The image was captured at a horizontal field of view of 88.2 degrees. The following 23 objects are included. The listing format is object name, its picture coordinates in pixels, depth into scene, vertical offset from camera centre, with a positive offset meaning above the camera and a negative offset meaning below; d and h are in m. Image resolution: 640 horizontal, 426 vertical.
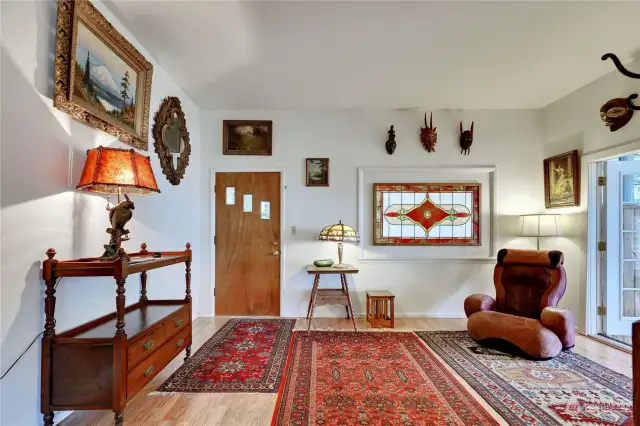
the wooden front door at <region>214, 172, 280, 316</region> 4.31 -0.30
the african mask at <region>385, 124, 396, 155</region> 4.30 +1.04
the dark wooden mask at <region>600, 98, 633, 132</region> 3.16 +1.09
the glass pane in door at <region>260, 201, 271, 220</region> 4.35 +0.14
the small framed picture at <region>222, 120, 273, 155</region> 4.38 +1.11
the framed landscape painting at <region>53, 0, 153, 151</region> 1.90 +0.97
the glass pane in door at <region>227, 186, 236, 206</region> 4.36 +0.33
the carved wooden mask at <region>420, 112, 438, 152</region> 4.29 +1.13
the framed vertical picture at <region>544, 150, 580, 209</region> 3.77 +0.53
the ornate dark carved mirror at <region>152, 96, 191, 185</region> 3.25 +0.85
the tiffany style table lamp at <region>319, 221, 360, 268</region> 3.86 -0.15
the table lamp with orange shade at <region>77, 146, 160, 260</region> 1.91 +0.25
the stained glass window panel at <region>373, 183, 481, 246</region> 4.35 +0.13
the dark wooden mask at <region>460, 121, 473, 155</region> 4.27 +1.07
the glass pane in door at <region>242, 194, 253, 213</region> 4.35 +0.23
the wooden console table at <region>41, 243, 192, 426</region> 1.78 -0.77
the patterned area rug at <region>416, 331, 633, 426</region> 2.06 -1.20
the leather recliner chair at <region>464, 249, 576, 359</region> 2.92 -0.83
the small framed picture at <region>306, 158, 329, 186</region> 4.36 +0.66
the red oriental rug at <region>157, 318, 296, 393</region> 2.45 -1.23
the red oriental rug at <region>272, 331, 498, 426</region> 2.04 -1.21
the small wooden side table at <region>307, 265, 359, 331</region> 3.71 -0.87
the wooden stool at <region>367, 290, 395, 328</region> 3.89 -1.06
